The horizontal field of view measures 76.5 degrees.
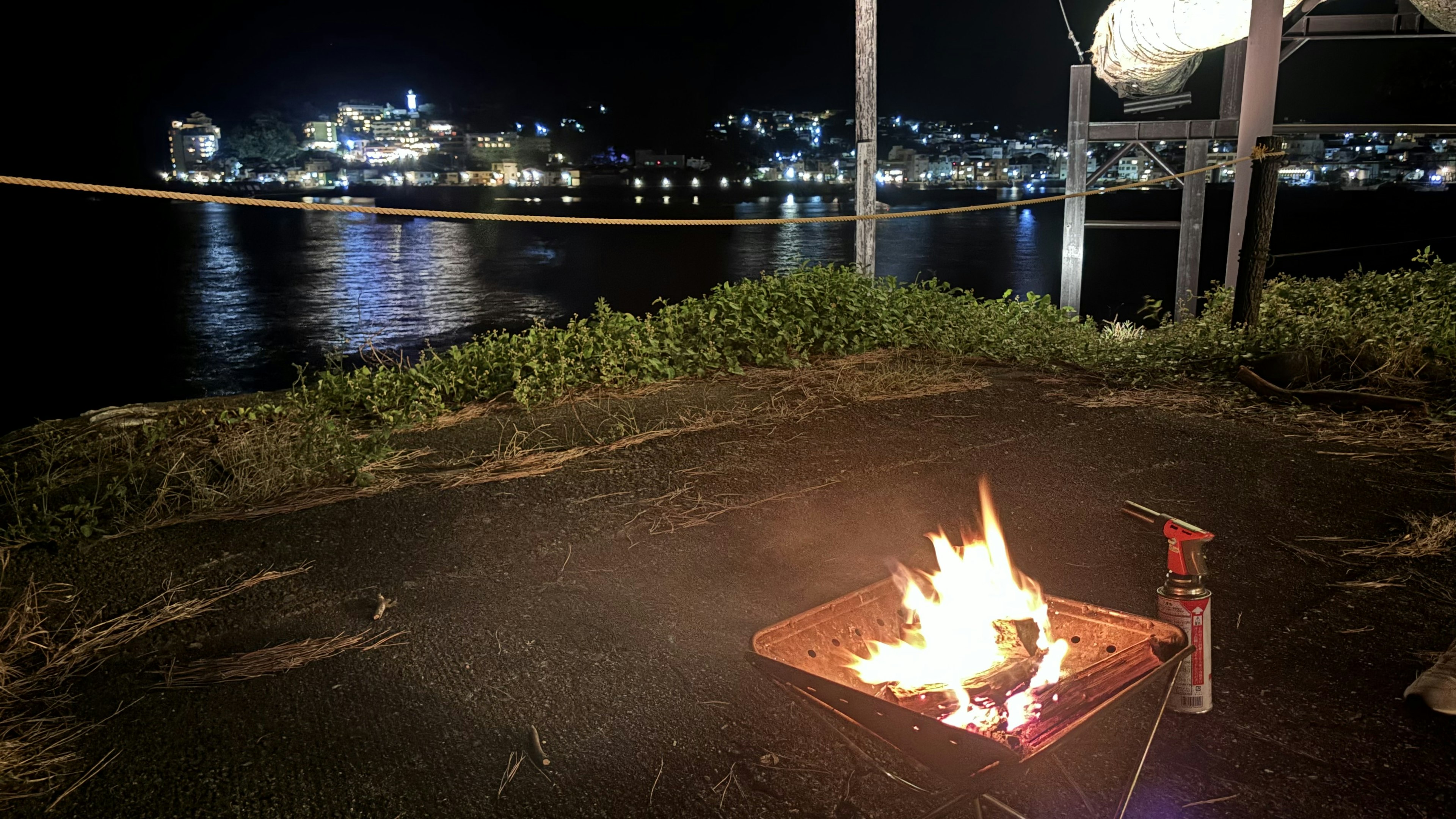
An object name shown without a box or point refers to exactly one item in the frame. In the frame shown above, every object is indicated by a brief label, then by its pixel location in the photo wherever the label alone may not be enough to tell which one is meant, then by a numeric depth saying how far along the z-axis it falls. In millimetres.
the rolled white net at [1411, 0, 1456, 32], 7426
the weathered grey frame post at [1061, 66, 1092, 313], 10750
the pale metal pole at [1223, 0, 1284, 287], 7137
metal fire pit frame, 1745
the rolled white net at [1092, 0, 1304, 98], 8328
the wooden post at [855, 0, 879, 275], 8656
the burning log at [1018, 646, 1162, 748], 1958
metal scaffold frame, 7203
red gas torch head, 2387
